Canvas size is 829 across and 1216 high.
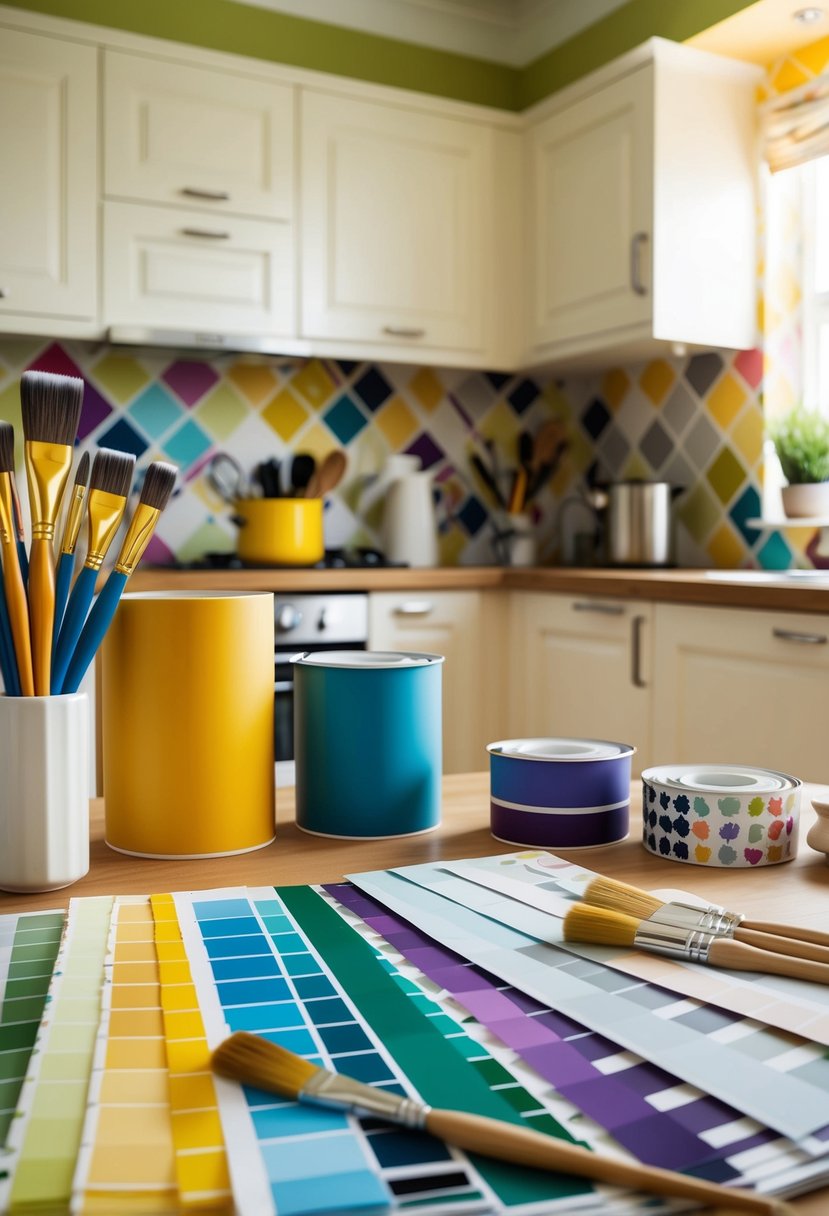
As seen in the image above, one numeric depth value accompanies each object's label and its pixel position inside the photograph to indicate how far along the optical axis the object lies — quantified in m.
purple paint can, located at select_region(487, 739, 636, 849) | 0.82
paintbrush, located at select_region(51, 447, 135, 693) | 0.71
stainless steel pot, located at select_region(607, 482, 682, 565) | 3.27
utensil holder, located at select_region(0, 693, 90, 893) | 0.70
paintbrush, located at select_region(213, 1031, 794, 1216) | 0.36
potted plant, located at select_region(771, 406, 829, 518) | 2.87
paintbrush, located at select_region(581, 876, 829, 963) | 0.56
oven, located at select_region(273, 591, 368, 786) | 2.90
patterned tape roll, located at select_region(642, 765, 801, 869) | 0.77
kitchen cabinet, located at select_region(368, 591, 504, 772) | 3.12
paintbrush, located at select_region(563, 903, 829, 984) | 0.55
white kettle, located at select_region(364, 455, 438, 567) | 3.52
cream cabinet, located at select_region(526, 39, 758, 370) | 3.00
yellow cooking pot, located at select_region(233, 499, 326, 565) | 3.18
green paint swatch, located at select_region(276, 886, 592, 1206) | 0.37
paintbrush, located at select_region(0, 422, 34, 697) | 0.68
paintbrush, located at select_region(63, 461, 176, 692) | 0.72
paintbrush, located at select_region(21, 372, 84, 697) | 0.68
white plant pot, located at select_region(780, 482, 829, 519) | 2.88
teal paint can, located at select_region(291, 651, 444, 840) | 0.82
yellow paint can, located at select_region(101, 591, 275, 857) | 0.78
